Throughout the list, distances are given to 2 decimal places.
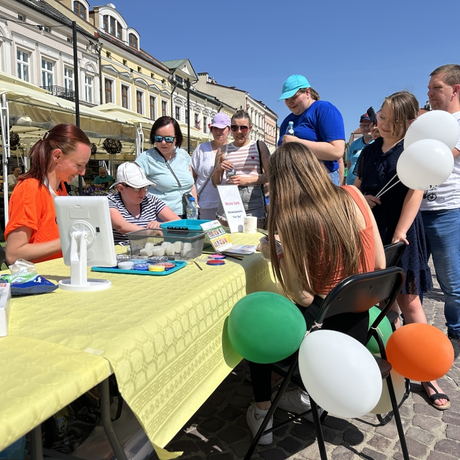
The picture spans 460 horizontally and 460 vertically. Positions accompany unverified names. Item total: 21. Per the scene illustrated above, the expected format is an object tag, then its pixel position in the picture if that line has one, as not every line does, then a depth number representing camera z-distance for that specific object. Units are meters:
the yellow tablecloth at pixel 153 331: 0.99
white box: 0.97
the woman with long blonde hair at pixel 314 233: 1.53
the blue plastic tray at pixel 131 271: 1.64
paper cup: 2.83
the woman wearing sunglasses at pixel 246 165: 3.11
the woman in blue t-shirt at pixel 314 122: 2.80
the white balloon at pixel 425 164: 1.95
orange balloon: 1.54
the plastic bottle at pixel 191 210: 2.98
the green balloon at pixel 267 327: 1.33
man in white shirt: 2.57
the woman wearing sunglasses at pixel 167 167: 3.15
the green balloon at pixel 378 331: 1.77
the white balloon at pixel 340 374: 1.20
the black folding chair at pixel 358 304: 1.31
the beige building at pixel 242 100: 44.82
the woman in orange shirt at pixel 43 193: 1.89
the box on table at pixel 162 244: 1.92
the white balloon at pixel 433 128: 2.14
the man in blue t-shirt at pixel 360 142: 5.47
